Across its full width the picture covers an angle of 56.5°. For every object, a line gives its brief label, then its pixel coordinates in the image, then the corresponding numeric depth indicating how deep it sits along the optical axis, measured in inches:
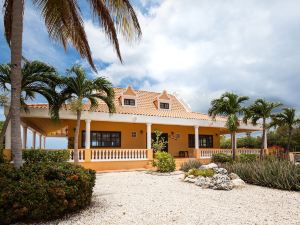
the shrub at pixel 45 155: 565.9
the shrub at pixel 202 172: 476.7
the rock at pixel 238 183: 421.4
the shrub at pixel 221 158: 774.5
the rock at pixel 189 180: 466.5
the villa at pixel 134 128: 659.4
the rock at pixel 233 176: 457.4
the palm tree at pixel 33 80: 484.1
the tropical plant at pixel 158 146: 682.2
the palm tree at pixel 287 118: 892.0
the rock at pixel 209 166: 533.0
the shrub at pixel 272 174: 399.5
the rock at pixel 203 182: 422.3
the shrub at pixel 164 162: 618.8
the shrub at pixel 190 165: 630.5
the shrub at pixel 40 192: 220.1
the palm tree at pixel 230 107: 734.5
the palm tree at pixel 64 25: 277.1
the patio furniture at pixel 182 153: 926.4
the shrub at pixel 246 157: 765.4
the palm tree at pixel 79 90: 548.4
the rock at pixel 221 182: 395.9
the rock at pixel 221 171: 460.3
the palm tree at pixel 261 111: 795.7
